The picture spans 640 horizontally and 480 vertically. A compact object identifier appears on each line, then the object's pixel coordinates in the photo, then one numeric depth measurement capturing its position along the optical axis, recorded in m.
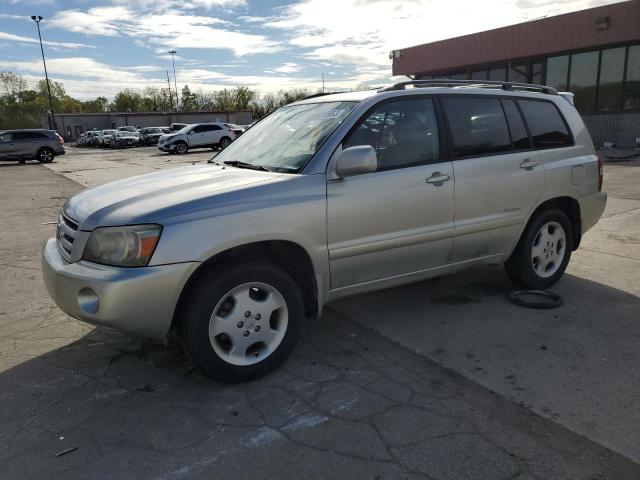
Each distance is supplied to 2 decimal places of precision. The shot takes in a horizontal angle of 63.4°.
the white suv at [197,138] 30.83
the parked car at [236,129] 37.27
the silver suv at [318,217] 2.95
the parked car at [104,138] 44.84
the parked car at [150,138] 44.44
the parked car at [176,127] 44.73
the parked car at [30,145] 25.55
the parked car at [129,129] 51.44
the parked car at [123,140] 43.00
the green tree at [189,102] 96.44
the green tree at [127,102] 99.38
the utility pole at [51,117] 59.77
